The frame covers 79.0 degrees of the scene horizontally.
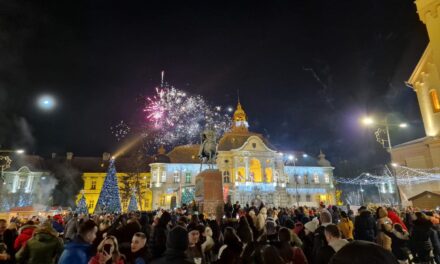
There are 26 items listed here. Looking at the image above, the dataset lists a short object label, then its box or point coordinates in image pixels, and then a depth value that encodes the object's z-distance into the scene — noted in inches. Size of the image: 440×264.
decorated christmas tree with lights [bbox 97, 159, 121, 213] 1099.3
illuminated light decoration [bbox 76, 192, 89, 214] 1113.6
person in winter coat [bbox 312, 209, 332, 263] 234.4
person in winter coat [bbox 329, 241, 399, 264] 63.1
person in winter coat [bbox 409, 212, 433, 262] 345.1
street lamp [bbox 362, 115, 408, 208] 648.4
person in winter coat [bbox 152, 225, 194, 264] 139.5
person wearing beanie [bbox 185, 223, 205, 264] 218.1
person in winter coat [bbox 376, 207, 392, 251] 327.0
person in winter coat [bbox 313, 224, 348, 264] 188.2
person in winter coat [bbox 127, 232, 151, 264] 197.9
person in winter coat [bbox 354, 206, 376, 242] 324.8
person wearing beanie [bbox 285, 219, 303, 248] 235.8
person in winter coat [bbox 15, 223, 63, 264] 198.8
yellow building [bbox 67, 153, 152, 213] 2145.8
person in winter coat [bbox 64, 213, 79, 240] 307.3
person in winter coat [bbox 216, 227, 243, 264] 194.9
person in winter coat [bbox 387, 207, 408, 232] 368.8
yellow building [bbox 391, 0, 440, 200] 993.3
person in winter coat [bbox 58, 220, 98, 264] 167.3
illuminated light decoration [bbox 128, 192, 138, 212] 1277.9
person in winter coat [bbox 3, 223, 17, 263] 294.4
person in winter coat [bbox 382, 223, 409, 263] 332.8
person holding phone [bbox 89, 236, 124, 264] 170.1
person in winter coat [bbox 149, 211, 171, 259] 225.3
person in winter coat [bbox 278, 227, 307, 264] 186.0
